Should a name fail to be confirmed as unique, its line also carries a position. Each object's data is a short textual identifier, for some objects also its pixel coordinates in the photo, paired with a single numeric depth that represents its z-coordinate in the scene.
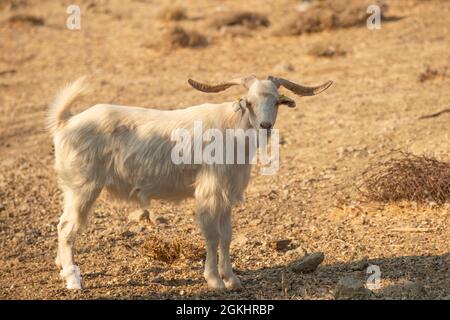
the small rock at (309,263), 15.16
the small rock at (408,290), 13.34
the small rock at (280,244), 16.77
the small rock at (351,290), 13.06
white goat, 14.71
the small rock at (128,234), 18.19
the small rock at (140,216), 18.91
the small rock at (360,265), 15.33
